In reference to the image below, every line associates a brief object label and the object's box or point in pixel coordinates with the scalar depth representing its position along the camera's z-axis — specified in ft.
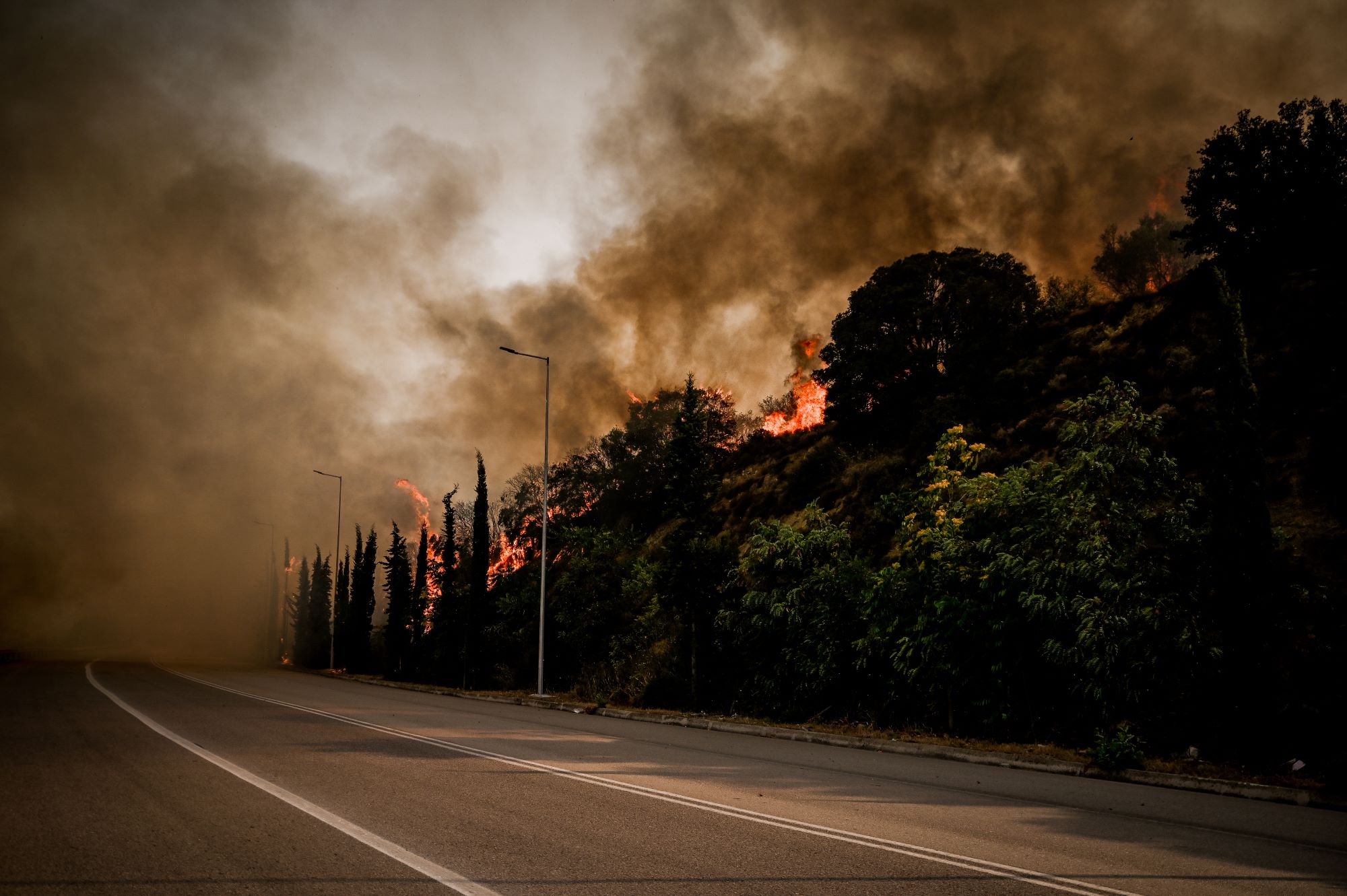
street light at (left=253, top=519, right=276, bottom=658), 279.08
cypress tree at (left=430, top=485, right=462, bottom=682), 146.36
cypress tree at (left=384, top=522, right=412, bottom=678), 170.30
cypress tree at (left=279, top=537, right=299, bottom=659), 290.76
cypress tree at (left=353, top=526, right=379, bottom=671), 188.75
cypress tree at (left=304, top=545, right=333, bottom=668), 245.24
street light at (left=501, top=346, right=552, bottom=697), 82.02
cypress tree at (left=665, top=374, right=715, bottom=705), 67.36
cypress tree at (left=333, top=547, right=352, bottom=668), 200.95
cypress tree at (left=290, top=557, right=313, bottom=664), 275.18
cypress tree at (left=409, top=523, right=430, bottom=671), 171.22
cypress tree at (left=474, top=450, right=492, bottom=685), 121.08
